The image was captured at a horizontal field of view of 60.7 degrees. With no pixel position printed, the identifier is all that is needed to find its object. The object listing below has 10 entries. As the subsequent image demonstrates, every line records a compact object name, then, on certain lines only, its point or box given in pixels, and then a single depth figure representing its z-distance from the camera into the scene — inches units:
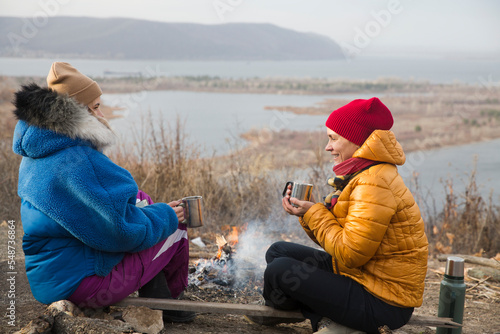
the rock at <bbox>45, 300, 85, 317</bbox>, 88.2
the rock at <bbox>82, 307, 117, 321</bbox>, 97.3
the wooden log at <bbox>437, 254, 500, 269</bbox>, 172.4
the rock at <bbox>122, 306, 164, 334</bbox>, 99.0
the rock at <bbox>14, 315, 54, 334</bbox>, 85.2
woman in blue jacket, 83.4
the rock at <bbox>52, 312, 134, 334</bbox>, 86.3
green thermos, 107.7
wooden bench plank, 104.4
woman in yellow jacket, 87.4
